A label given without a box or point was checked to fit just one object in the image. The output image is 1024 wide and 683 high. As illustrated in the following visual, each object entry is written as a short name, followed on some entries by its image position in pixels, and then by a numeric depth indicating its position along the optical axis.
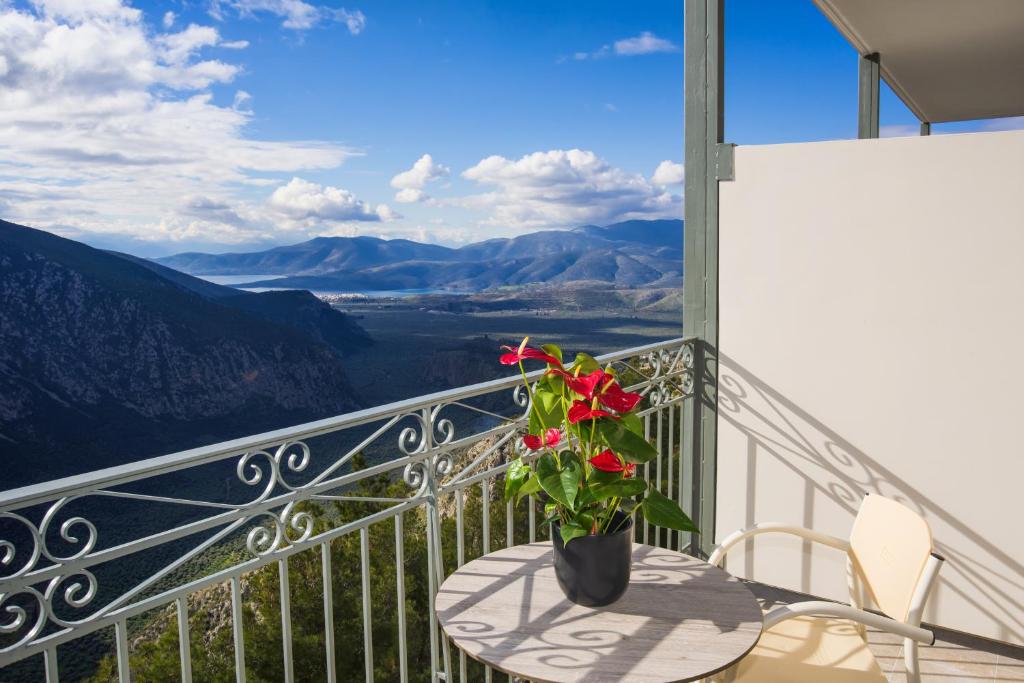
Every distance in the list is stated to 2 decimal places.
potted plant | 1.37
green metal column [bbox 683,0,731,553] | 3.07
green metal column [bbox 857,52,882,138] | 4.74
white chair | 1.55
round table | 1.29
